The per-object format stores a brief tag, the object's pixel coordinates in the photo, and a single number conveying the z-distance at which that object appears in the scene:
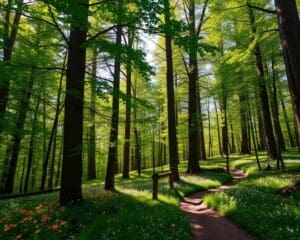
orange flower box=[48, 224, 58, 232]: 6.01
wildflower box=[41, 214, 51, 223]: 6.82
